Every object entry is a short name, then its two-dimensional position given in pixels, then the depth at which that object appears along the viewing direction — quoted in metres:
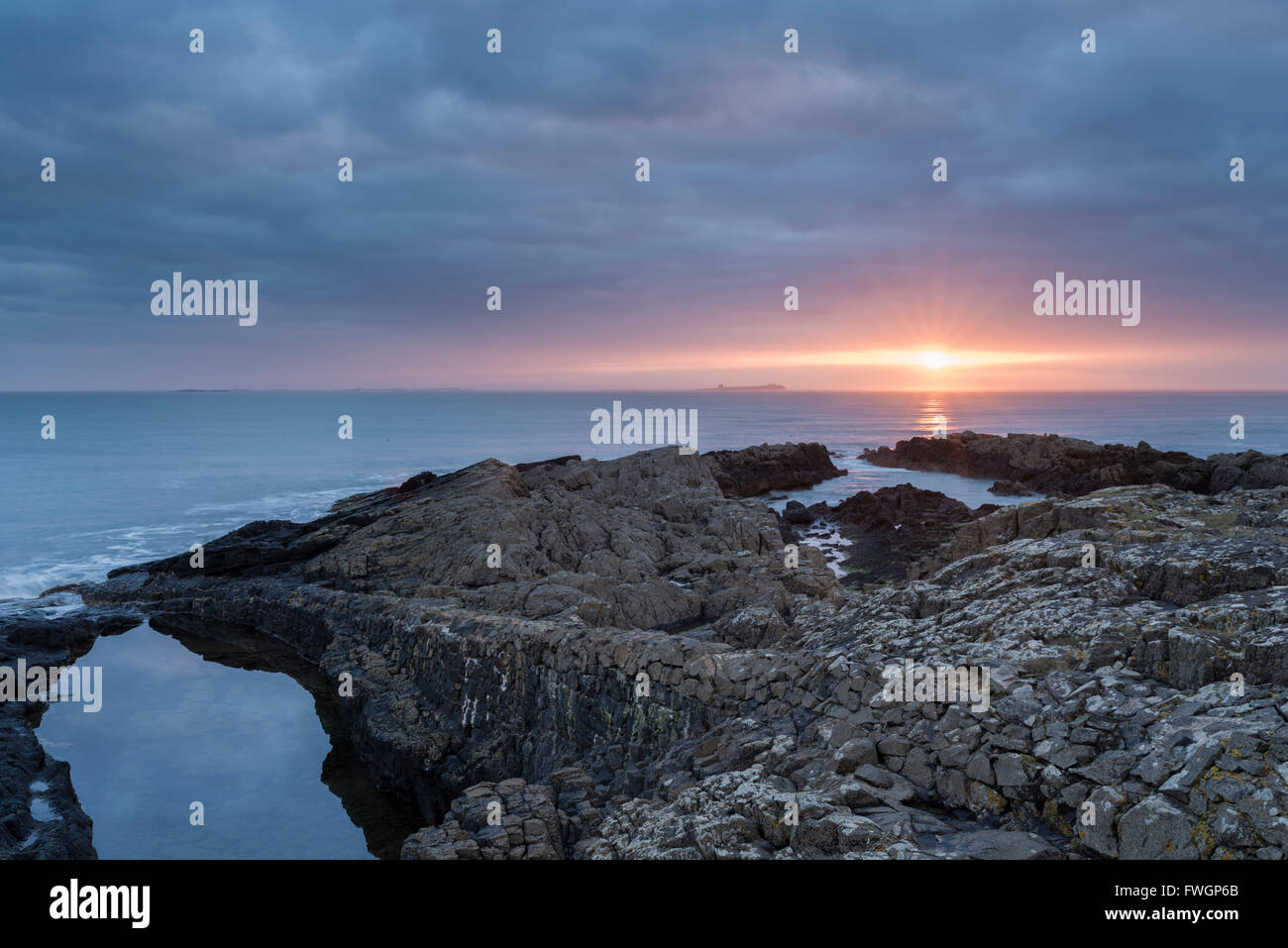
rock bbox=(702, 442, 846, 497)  65.06
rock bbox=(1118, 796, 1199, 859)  6.66
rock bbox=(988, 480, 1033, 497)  59.55
